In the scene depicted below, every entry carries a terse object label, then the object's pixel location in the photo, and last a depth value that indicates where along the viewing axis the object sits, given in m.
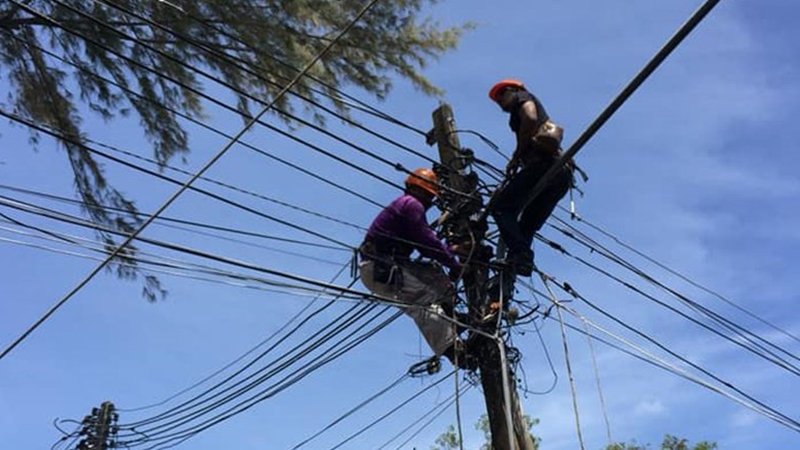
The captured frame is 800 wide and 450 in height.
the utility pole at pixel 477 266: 5.50
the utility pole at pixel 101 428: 11.57
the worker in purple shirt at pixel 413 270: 6.00
